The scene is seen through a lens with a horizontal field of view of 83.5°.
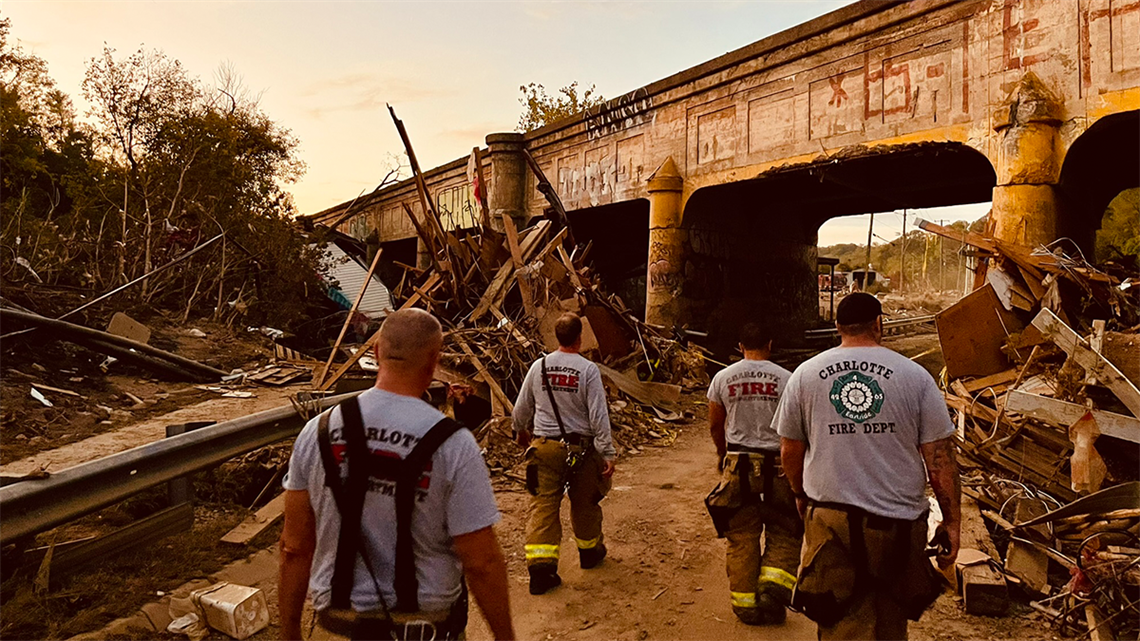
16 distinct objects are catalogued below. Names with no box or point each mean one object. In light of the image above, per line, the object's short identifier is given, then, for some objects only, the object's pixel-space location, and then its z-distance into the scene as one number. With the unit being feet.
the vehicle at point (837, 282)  126.60
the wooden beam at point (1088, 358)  17.30
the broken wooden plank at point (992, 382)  22.57
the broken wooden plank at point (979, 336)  23.73
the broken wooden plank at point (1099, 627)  11.73
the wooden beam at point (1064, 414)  17.15
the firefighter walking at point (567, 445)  15.08
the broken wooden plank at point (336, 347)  28.70
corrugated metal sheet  60.85
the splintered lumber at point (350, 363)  27.76
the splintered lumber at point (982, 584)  13.17
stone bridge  26.21
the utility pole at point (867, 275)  121.46
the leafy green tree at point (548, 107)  128.26
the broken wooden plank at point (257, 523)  14.34
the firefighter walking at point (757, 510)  13.25
